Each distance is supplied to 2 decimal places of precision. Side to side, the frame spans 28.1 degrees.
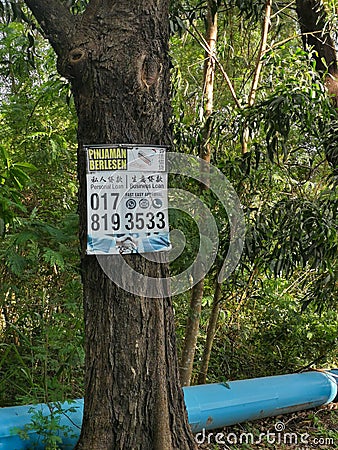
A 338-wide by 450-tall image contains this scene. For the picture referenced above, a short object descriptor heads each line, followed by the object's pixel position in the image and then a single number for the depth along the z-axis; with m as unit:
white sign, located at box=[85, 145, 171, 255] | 2.89
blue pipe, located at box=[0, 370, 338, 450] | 3.15
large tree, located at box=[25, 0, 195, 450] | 2.87
